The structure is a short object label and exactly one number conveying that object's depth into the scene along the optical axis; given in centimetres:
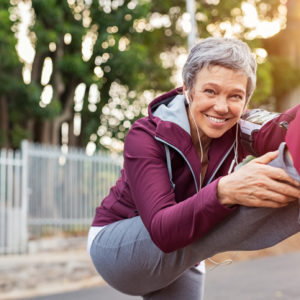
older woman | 190
